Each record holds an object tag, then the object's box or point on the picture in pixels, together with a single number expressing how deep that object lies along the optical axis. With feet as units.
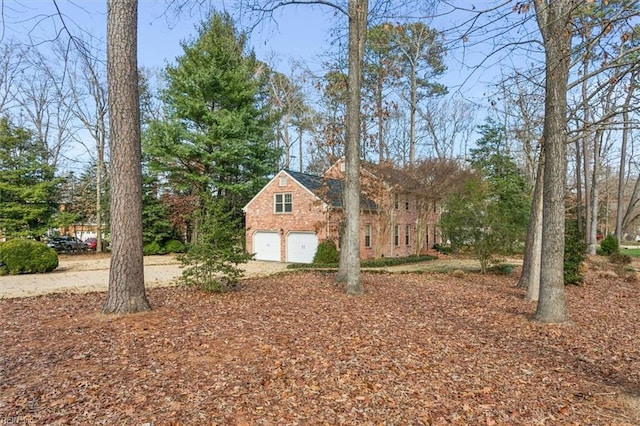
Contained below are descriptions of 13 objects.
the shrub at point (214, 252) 26.55
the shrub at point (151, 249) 77.66
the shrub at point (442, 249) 84.61
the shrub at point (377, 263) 55.42
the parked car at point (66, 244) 78.28
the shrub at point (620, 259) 49.19
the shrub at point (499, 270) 46.01
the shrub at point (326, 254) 57.16
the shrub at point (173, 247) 79.61
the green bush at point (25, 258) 45.34
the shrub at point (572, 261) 34.35
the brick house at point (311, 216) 59.67
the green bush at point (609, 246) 68.23
